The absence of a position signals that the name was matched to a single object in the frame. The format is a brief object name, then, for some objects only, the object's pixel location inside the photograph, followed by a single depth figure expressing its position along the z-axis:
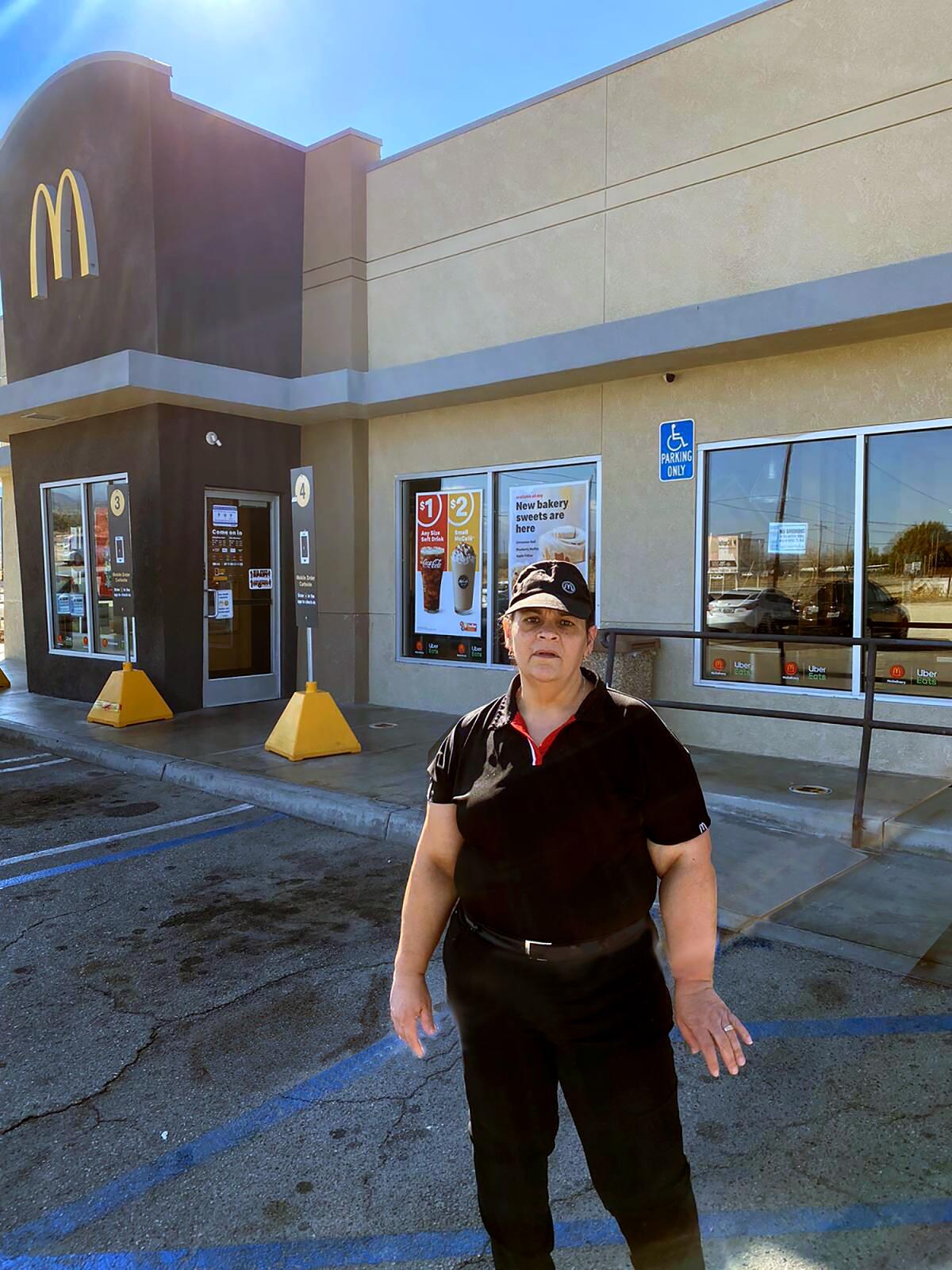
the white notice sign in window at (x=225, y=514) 10.98
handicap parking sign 8.44
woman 2.01
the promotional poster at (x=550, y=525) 9.31
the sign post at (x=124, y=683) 9.97
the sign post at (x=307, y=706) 8.25
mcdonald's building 7.35
